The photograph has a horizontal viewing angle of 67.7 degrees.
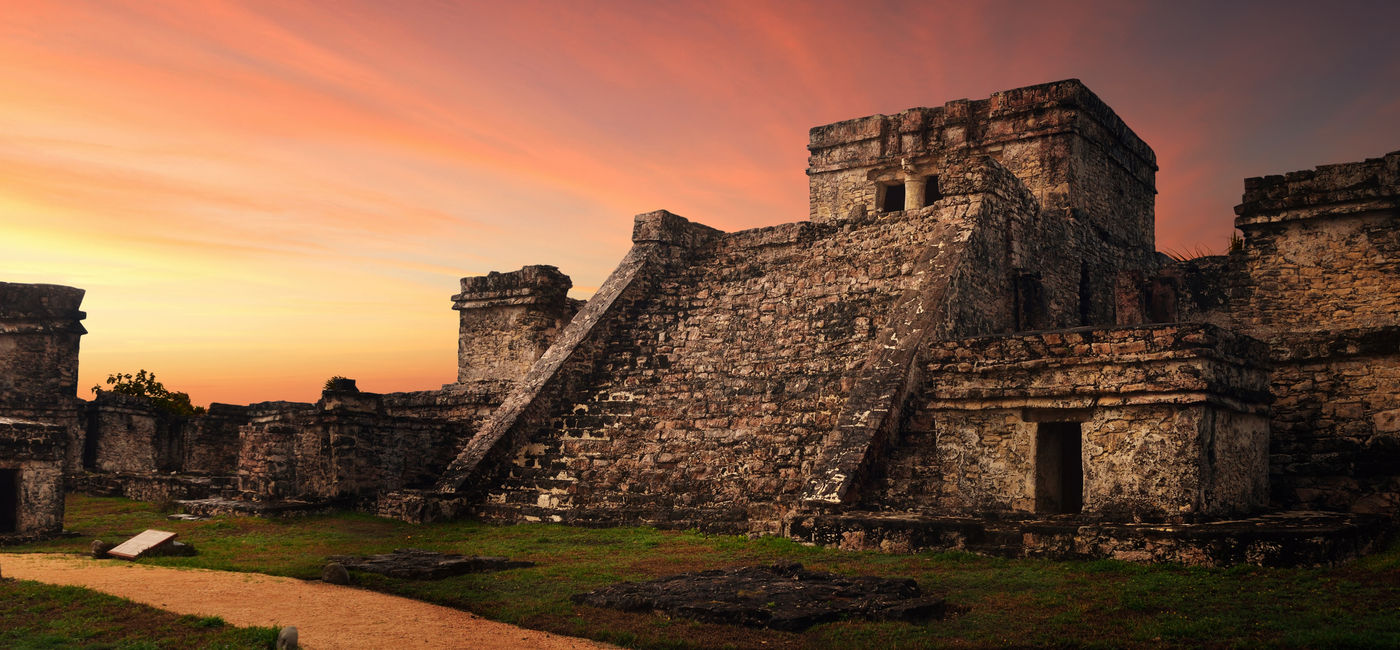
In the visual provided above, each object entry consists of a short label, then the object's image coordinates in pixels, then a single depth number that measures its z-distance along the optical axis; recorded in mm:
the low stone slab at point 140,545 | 10930
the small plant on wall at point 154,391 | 27531
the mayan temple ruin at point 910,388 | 9055
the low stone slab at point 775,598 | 6762
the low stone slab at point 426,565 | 9305
